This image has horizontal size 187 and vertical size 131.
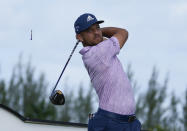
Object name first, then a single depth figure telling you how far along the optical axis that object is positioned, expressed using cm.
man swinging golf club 960
